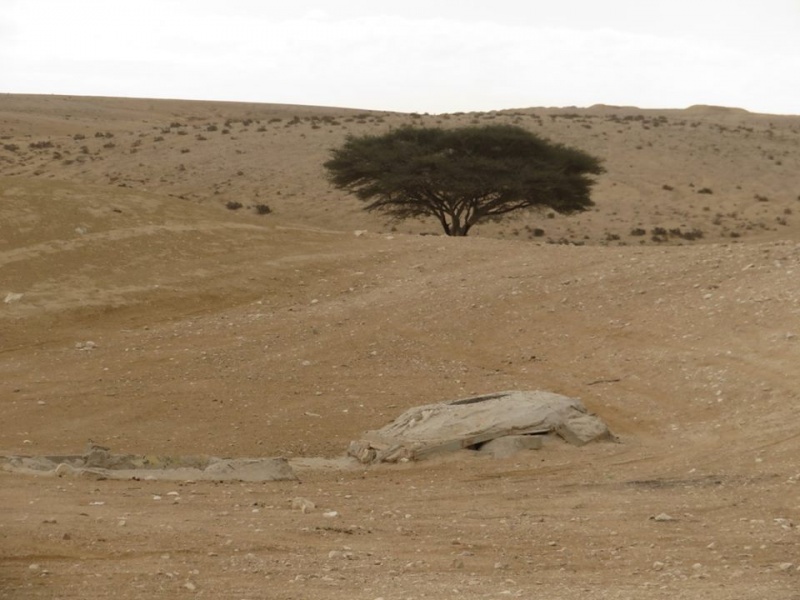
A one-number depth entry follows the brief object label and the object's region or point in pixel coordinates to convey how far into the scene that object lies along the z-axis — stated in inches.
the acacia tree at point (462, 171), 1852.3
